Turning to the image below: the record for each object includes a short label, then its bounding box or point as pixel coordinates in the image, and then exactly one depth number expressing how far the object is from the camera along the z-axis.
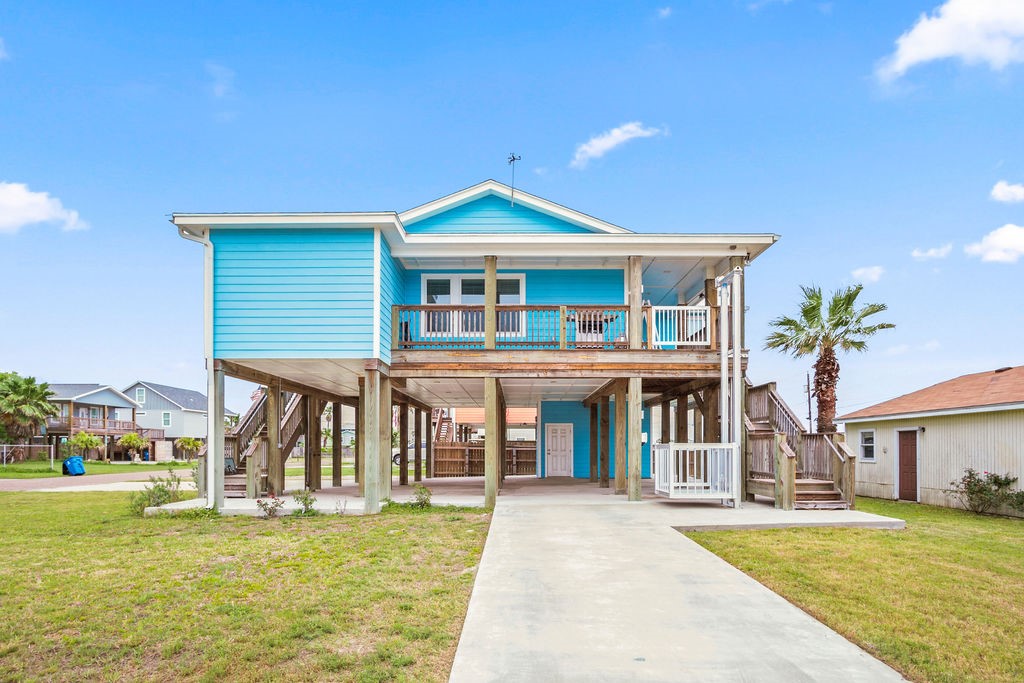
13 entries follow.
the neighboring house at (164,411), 55.25
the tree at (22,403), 35.69
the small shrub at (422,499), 12.09
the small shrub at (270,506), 11.45
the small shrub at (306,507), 11.69
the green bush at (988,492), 13.40
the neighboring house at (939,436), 14.04
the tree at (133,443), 44.78
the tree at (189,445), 45.12
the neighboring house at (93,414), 44.50
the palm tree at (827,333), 16.39
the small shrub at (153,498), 12.46
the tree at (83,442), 38.94
